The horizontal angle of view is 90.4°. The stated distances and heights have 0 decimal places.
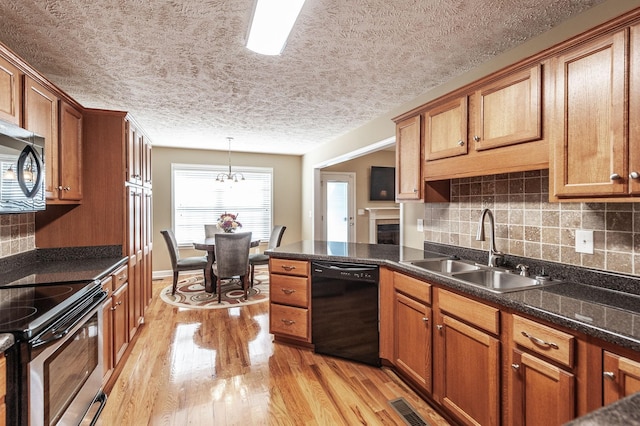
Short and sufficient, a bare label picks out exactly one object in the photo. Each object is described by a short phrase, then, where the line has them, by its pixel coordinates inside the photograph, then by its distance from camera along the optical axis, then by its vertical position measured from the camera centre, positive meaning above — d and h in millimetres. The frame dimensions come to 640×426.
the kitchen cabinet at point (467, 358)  1600 -814
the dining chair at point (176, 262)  4434 -715
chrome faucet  2131 -205
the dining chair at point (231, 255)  4133 -569
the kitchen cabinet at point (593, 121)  1342 +410
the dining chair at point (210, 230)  5574 -314
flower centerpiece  4930 -170
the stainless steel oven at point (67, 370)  1339 -788
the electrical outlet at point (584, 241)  1739 -164
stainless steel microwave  1583 +228
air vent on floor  1944 -1281
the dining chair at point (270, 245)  4938 -541
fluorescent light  1564 +1036
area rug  4203 -1198
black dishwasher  2547 -823
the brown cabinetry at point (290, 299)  2855 -801
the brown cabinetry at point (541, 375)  1273 -704
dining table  4562 -798
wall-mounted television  6621 +602
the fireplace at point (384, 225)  6516 -273
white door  6512 +59
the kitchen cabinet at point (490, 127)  1723 +534
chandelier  5359 +601
